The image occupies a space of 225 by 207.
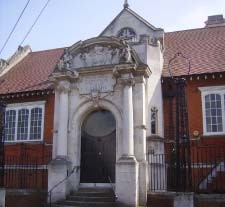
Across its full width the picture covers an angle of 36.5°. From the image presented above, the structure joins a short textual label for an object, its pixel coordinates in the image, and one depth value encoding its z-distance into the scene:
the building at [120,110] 13.98
